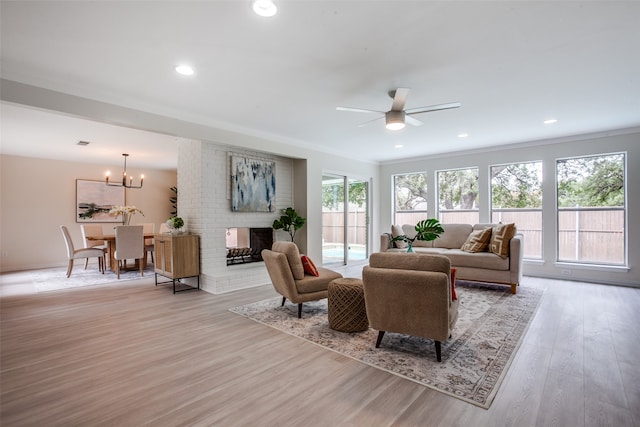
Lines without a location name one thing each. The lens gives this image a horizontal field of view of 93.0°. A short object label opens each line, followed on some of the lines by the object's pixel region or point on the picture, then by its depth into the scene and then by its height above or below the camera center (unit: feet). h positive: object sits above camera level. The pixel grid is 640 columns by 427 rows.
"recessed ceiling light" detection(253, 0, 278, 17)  6.50 +4.54
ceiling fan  10.36 +3.69
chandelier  25.76 +2.73
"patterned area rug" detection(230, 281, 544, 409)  7.09 -3.92
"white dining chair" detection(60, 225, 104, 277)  19.60 -2.53
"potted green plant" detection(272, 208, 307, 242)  18.85 -0.50
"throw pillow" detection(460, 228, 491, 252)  16.72 -1.62
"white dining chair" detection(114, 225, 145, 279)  18.47 -1.79
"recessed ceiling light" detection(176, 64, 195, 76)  9.39 +4.57
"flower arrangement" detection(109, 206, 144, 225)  20.77 +0.29
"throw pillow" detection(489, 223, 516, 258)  15.29 -1.38
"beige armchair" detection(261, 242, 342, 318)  10.97 -2.40
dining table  20.40 -2.24
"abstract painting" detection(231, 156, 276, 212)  17.06 +1.71
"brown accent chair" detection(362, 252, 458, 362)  7.57 -2.14
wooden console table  15.17 -2.14
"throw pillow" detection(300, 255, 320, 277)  11.90 -2.12
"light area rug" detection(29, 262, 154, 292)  17.19 -4.02
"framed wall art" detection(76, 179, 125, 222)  24.71 +1.20
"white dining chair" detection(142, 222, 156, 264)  21.47 -2.24
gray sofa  15.01 -2.34
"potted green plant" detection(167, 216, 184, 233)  15.88 -0.53
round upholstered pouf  9.86 -3.14
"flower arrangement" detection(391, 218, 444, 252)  14.05 -0.91
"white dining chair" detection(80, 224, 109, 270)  22.57 -1.44
